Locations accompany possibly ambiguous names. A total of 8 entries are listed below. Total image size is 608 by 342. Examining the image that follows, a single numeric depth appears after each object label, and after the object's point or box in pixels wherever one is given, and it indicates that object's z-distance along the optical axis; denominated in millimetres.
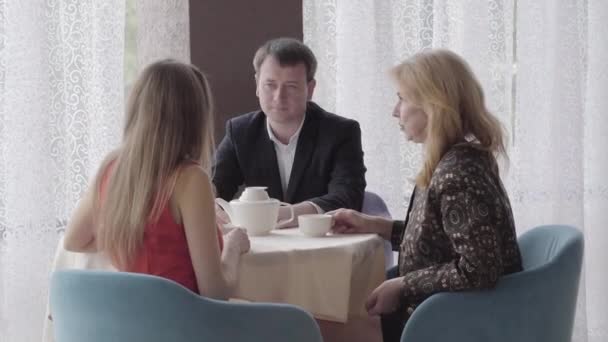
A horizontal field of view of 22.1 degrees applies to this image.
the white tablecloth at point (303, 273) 3708
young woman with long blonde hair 3536
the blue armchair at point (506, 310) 3609
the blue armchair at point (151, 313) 3380
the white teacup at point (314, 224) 3900
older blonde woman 3625
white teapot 3902
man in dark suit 4390
